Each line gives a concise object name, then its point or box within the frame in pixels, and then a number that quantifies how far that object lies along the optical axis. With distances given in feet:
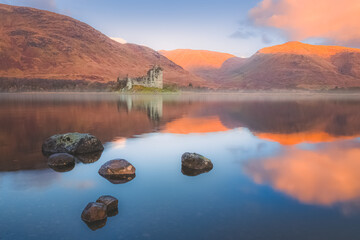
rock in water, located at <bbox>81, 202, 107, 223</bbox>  23.71
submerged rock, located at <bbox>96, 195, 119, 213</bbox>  25.68
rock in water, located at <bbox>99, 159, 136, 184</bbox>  35.00
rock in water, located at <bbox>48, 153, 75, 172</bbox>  39.91
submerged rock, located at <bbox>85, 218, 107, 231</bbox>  22.88
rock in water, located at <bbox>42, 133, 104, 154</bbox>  48.91
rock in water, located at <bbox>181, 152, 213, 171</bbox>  39.88
